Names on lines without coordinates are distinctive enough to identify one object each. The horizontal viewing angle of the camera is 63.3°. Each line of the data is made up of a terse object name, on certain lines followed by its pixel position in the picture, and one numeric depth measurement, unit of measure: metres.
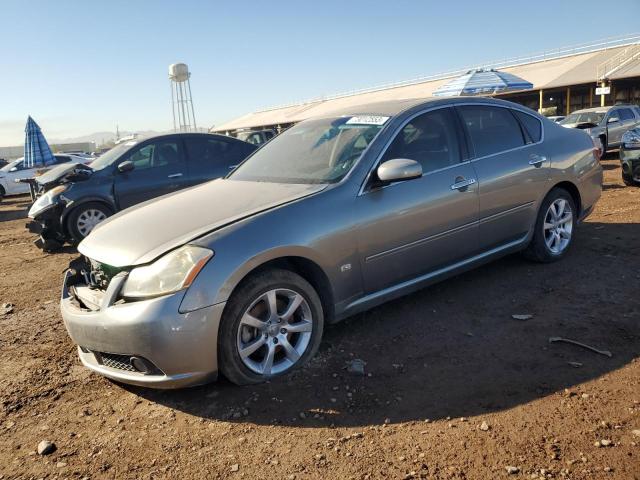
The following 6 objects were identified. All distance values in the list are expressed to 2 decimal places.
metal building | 29.05
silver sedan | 2.91
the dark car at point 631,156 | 8.66
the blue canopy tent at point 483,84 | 13.53
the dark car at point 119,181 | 7.66
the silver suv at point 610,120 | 15.01
